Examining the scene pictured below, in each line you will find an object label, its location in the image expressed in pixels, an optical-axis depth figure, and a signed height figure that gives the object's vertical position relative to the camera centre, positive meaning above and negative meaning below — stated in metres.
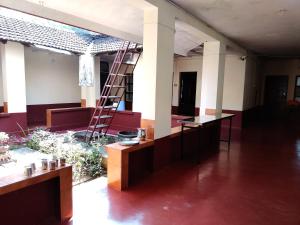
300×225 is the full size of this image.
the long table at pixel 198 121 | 4.47 -0.61
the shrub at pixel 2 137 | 4.25 -0.96
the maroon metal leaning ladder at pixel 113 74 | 6.15 +0.42
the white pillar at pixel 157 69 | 3.64 +0.36
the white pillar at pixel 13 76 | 6.37 +0.30
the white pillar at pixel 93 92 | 8.90 -0.13
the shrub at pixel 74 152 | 3.92 -1.27
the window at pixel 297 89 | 10.70 +0.22
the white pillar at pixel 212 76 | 5.95 +0.42
